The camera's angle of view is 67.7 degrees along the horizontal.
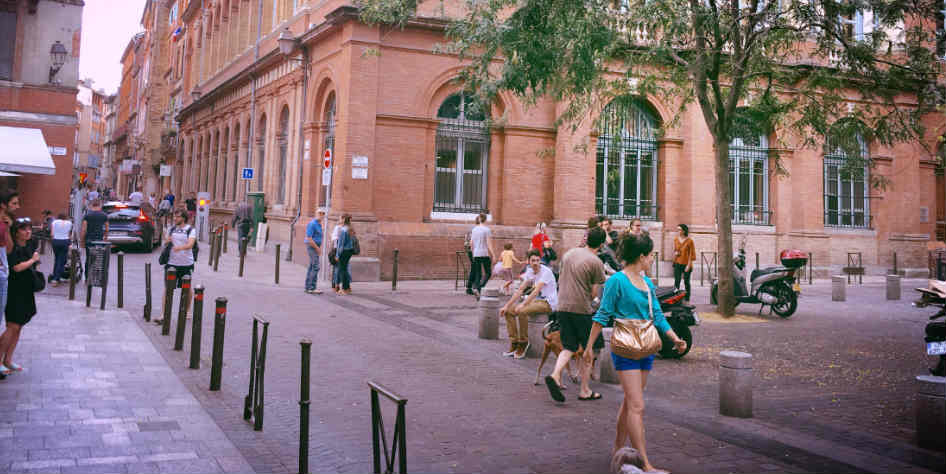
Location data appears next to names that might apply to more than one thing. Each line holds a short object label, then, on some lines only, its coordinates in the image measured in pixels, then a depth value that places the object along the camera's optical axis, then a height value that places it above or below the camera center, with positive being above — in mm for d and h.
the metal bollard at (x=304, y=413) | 4559 -987
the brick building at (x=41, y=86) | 24453 +5852
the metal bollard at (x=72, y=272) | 12548 -341
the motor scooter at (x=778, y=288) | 13883 -248
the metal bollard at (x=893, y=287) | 17828 -194
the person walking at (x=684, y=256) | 15641 +379
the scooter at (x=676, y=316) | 9328 -575
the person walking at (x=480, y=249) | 16016 +396
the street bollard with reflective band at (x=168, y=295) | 9523 -537
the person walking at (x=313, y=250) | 15461 +244
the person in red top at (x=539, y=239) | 16609 +691
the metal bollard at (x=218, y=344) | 6620 -823
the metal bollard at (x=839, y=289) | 17188 -275
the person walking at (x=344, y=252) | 15906 +224
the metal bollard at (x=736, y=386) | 6484 -1025
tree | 11367 +3938
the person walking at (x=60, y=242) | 14852 +229
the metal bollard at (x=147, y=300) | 10655 -686
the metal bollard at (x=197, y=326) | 7273 -729
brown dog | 7786 -854
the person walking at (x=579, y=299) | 7168 -306
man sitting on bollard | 8711 -443
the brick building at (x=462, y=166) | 19047 +3190
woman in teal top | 4848 -282
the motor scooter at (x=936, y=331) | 6420 -511
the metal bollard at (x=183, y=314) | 8547 -700
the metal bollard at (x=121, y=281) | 11453 -435
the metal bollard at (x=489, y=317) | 10477 -750
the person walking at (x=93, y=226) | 15863 +631
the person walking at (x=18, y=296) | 7012 -445
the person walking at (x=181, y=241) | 10758 +239
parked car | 21594 +904
